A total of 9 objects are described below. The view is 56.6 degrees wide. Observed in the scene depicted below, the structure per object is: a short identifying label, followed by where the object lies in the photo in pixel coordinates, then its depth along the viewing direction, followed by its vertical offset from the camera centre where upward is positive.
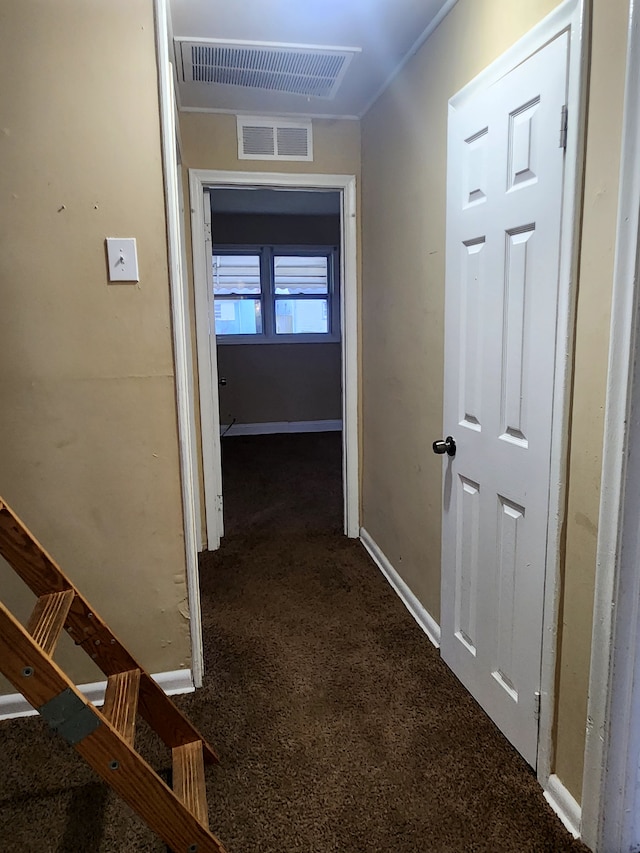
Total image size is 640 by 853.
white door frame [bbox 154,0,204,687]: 1.78 +0.03
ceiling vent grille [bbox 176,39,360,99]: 2.33 +1.08
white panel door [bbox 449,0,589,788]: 1.33 +0.07
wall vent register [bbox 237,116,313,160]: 3.06 +0.96
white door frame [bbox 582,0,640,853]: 1.18 -0.54
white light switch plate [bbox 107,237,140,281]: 1.83 +0.22
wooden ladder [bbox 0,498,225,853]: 1.17 -0.85
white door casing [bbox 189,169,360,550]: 3.09 -0.01
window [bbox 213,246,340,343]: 6.53 +0.35
